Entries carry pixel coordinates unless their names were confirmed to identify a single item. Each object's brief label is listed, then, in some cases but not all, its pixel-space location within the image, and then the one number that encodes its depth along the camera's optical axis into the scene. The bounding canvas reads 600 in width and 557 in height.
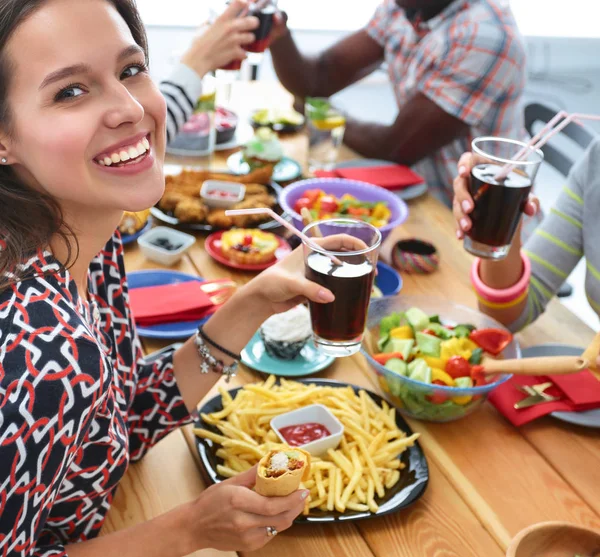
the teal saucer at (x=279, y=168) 2.48
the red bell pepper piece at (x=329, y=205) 2.11
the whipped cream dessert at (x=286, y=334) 1.56
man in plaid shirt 2.60
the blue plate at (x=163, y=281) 1.69
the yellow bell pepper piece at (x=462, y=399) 1.37
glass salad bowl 1.37
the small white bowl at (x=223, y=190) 2.21
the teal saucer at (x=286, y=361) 1.55
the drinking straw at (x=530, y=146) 1.42
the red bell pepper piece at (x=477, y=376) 1.41
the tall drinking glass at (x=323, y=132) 2.53
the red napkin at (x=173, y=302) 1.69
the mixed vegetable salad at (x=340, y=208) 2.10
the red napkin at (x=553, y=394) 1.46
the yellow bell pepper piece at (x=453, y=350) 1.46
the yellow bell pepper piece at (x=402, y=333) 1.53
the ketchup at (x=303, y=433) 1.31
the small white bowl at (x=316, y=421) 1.28
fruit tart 1.95
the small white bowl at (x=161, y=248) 1.95
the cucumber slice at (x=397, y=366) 1.42
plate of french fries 1.21
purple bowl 2.11
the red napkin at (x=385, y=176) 2.46
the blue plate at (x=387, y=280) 1.91
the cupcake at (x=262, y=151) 2.44
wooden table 1.18
